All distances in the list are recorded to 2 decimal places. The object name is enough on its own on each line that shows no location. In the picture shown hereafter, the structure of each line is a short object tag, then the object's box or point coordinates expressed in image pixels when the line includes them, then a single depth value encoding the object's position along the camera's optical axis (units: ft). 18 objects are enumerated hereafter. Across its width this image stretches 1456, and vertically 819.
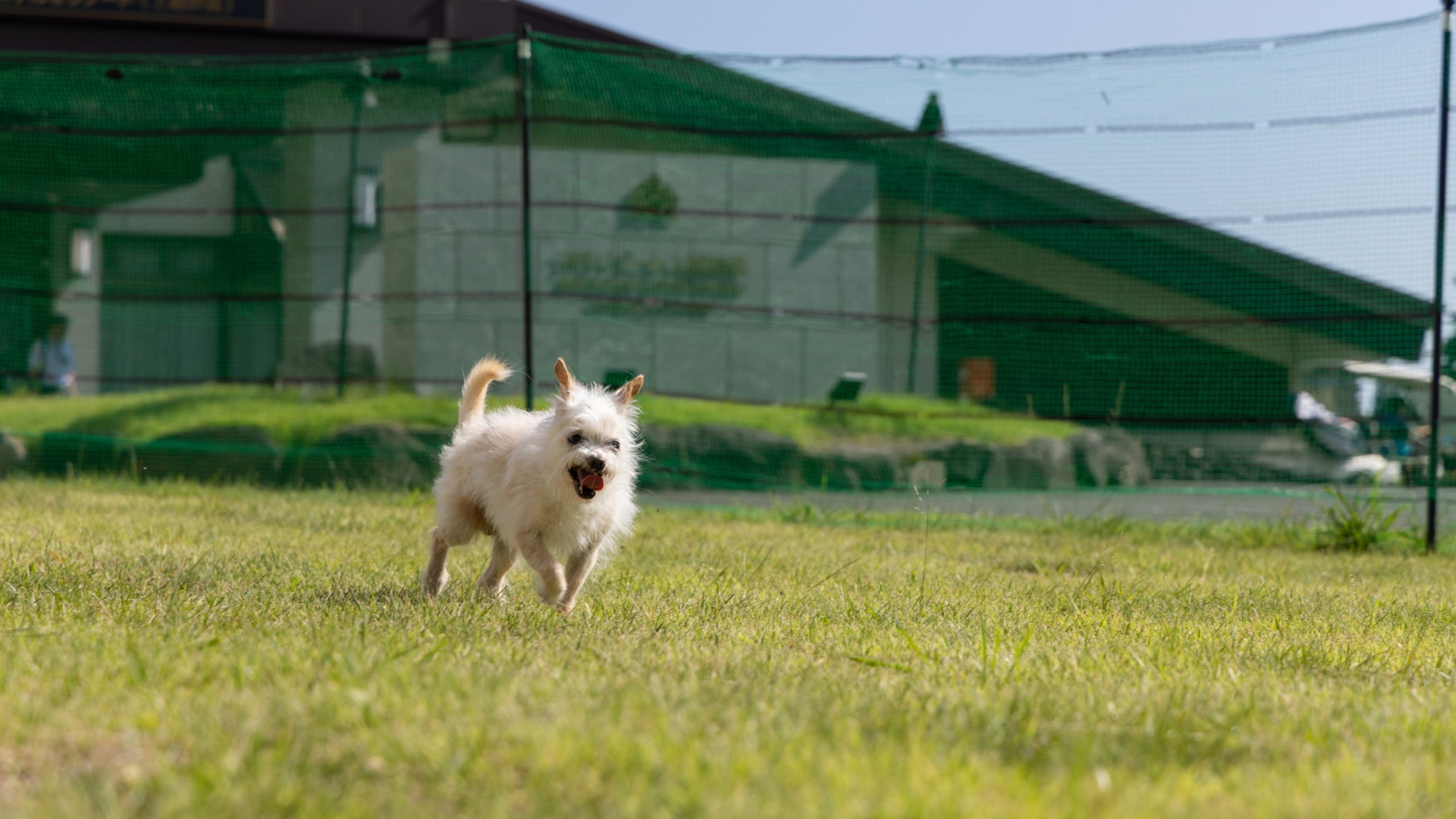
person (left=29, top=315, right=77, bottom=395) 66.95
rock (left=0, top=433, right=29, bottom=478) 63.16
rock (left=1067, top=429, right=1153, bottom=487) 56.03
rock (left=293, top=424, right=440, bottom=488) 59.67
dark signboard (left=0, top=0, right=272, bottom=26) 105.40
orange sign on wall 59.93
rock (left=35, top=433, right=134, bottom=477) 62.49
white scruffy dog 26.13
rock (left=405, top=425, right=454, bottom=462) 61.41
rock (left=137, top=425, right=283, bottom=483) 62.03
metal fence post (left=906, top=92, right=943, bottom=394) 56.49
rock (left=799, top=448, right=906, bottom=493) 60.34
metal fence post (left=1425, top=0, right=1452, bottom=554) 46.60
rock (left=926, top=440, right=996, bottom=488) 58.13
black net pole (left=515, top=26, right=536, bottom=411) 51.21
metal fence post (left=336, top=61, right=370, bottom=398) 66.13
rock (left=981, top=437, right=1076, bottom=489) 57.77
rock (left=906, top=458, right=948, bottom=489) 56.29
